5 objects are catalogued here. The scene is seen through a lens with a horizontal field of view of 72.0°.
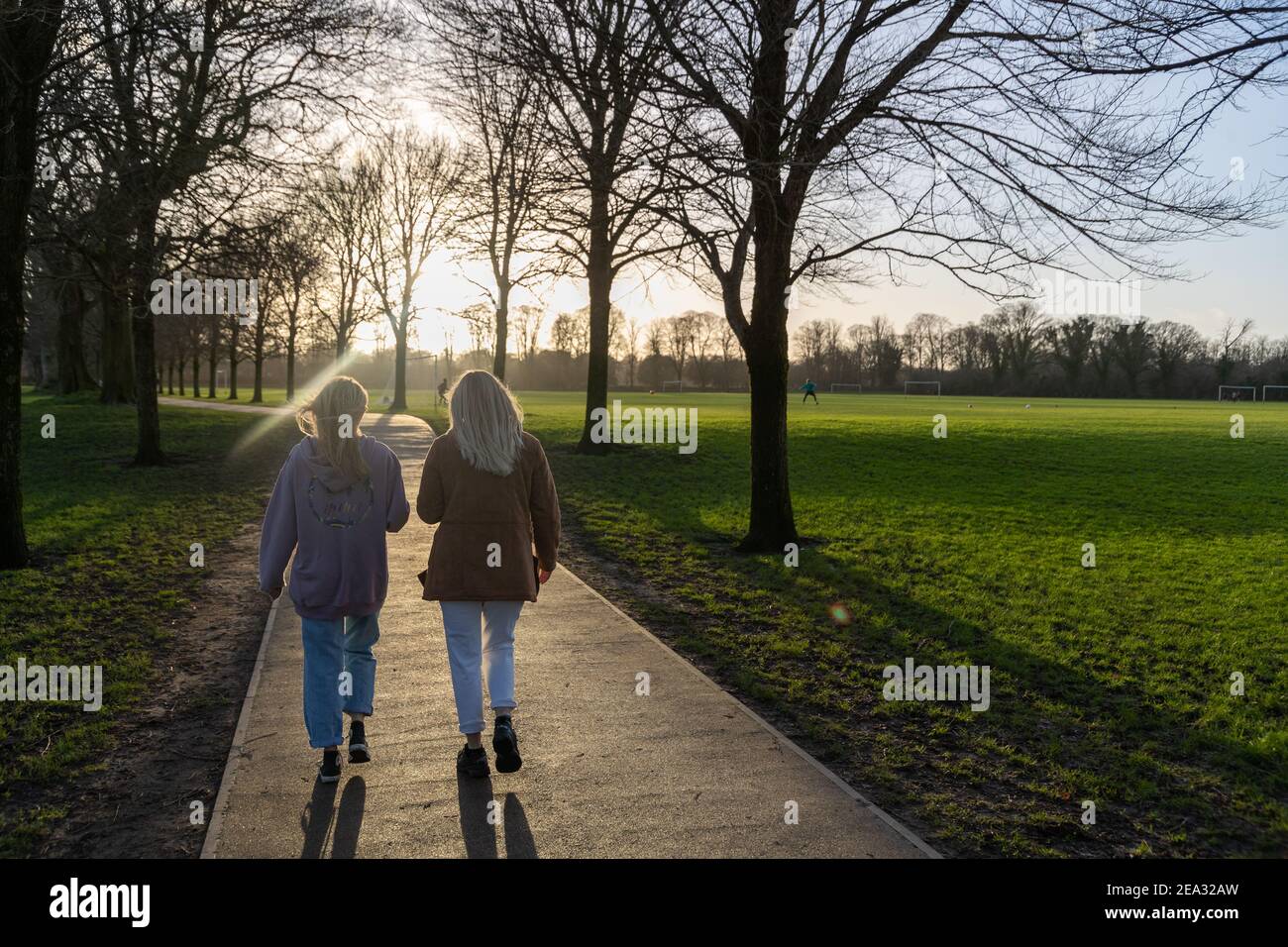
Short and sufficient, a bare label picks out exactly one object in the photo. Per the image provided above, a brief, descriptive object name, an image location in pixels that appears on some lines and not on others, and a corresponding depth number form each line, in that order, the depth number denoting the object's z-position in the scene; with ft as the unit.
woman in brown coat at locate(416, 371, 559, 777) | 14.44
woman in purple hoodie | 14.20
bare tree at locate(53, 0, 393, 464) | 32.19
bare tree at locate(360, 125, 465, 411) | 117.39
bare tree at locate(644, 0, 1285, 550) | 23.20
